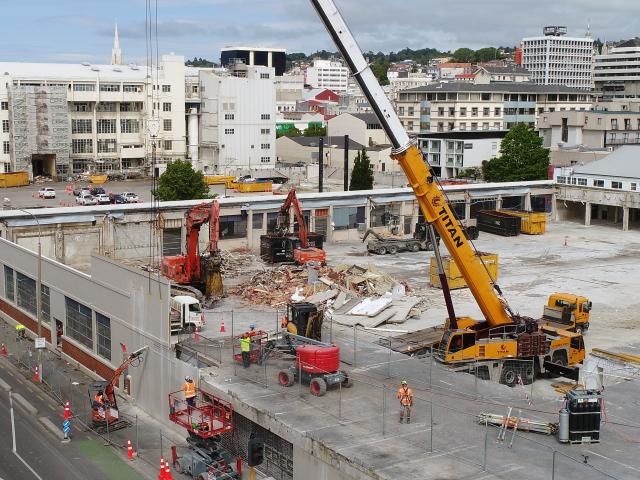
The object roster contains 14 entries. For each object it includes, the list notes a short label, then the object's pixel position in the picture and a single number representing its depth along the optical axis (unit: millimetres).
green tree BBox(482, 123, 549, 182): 91562
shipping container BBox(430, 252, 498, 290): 47594
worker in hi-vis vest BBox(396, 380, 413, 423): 25066
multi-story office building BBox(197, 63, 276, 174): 111938
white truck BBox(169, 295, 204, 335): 36344
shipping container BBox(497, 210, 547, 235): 66438
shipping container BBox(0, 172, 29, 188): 96688
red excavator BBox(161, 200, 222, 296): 44281
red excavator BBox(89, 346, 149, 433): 30422
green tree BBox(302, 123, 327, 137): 147225
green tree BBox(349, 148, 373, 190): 86938
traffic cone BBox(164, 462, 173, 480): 25734
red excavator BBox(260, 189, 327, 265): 52188
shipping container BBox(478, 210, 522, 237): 66000
